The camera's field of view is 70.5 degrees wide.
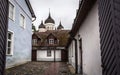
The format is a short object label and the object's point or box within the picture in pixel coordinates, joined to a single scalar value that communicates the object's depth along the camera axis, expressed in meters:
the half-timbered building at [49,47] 14.45
